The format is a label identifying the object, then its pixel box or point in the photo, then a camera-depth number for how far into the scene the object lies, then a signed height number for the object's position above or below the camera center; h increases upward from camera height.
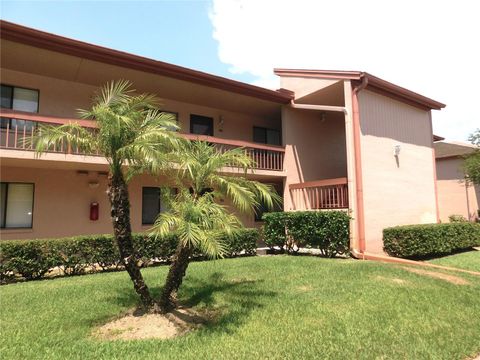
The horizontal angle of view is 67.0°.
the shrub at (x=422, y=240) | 11.61 -1.05
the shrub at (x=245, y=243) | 11.84 -1.06
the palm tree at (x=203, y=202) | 5.04 +0.15
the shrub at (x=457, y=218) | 19.69 -0.54
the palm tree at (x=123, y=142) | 5.23 +1.05
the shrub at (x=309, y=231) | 11.37 -0.67
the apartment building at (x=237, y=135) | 10.60 +2.85
